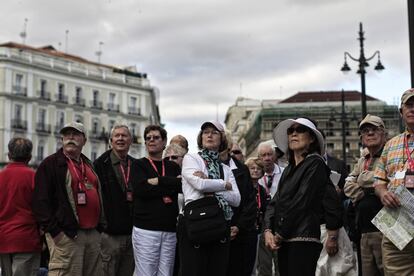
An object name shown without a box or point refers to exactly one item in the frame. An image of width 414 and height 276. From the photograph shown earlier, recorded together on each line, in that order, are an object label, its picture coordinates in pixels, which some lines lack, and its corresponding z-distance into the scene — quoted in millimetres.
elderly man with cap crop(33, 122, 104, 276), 6199
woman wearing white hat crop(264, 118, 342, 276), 4945
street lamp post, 20188
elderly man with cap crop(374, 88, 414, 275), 4973
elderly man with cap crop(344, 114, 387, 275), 6242
